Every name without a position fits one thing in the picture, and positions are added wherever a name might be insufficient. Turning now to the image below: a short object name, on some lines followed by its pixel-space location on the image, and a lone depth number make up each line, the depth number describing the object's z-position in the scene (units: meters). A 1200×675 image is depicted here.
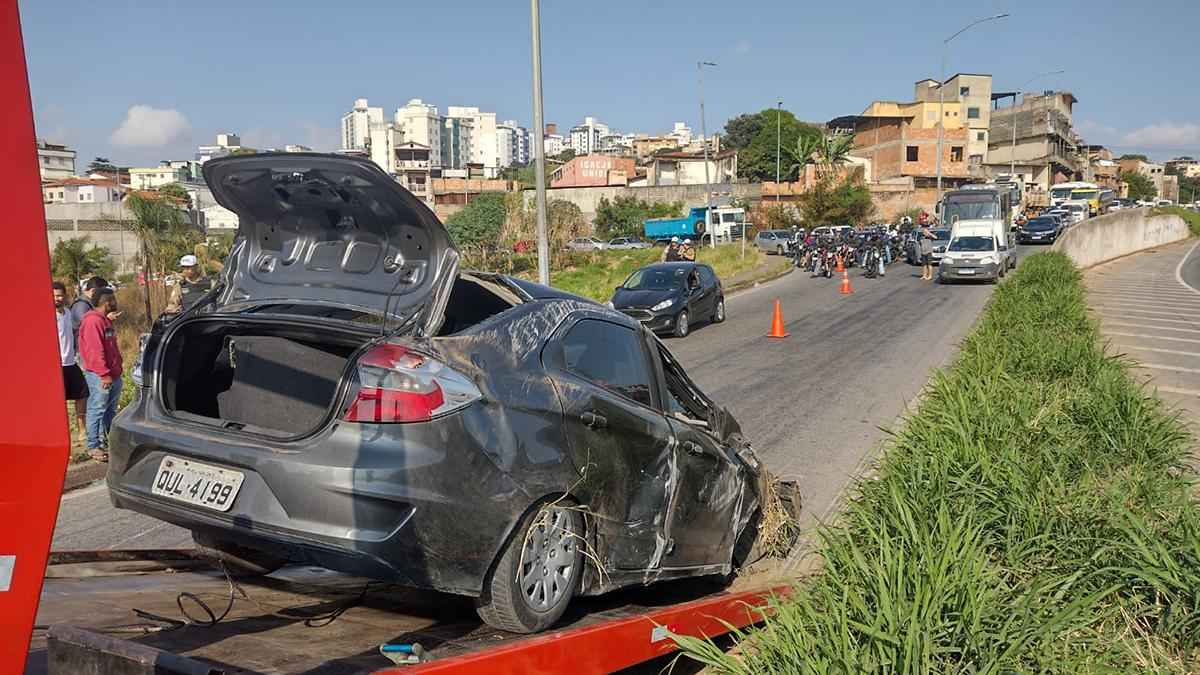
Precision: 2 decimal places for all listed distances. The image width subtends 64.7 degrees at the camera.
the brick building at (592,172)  94.81
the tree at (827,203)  57.78
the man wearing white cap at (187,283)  10.16
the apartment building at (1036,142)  104.62
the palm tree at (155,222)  26.02
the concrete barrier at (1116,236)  35.59
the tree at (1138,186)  144.00
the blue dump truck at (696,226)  56.56
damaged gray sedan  3.35
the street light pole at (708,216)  49.11
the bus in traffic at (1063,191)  82.88
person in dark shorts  7.53
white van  29.88
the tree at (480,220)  41.69
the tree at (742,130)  126.62
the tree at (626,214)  77.62
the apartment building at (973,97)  105.88
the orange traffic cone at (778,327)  18.35
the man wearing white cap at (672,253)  34.19
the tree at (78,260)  35.62
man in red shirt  8.52
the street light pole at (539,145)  17.81
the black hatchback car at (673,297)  18.52
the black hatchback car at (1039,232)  49.78
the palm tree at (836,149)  77.81
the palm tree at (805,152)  86.12
